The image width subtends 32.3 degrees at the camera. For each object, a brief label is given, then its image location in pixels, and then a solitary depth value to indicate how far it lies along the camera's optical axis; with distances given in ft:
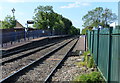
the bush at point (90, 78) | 20.75
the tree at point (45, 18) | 282.46
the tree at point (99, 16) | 221.66
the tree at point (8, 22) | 245.24
